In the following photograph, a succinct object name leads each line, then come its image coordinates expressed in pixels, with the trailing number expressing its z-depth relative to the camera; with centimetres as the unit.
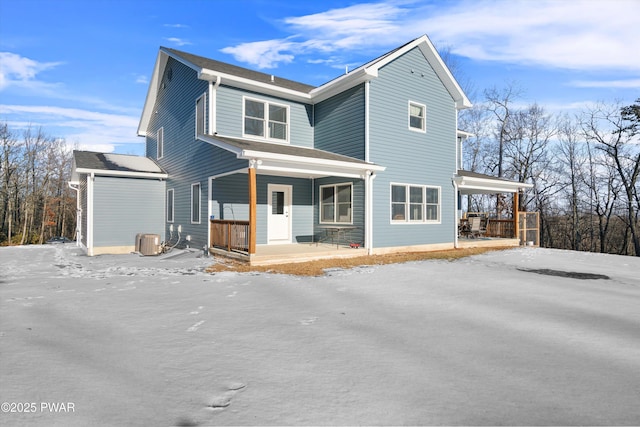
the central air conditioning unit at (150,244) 1276
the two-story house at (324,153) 1172
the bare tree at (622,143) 2356
